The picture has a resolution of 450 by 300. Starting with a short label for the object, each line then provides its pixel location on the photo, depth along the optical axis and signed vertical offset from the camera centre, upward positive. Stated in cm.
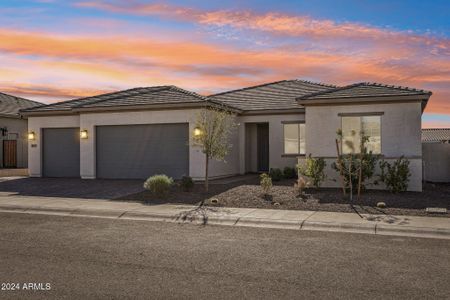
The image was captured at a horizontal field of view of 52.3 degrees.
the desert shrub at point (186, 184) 1706 -125
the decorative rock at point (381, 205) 1359 -162
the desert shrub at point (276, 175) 2111 -114
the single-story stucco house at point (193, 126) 1809 +105
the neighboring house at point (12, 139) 3017 +80
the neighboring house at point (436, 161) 2197 -53
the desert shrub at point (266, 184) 1588 -118
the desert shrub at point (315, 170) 1719 -75
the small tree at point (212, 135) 1738 +59
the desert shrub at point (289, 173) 2218 -110
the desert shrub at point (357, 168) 1650 -65
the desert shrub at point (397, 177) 1655 -97
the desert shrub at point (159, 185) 1578 -120
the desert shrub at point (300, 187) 1591 -130
